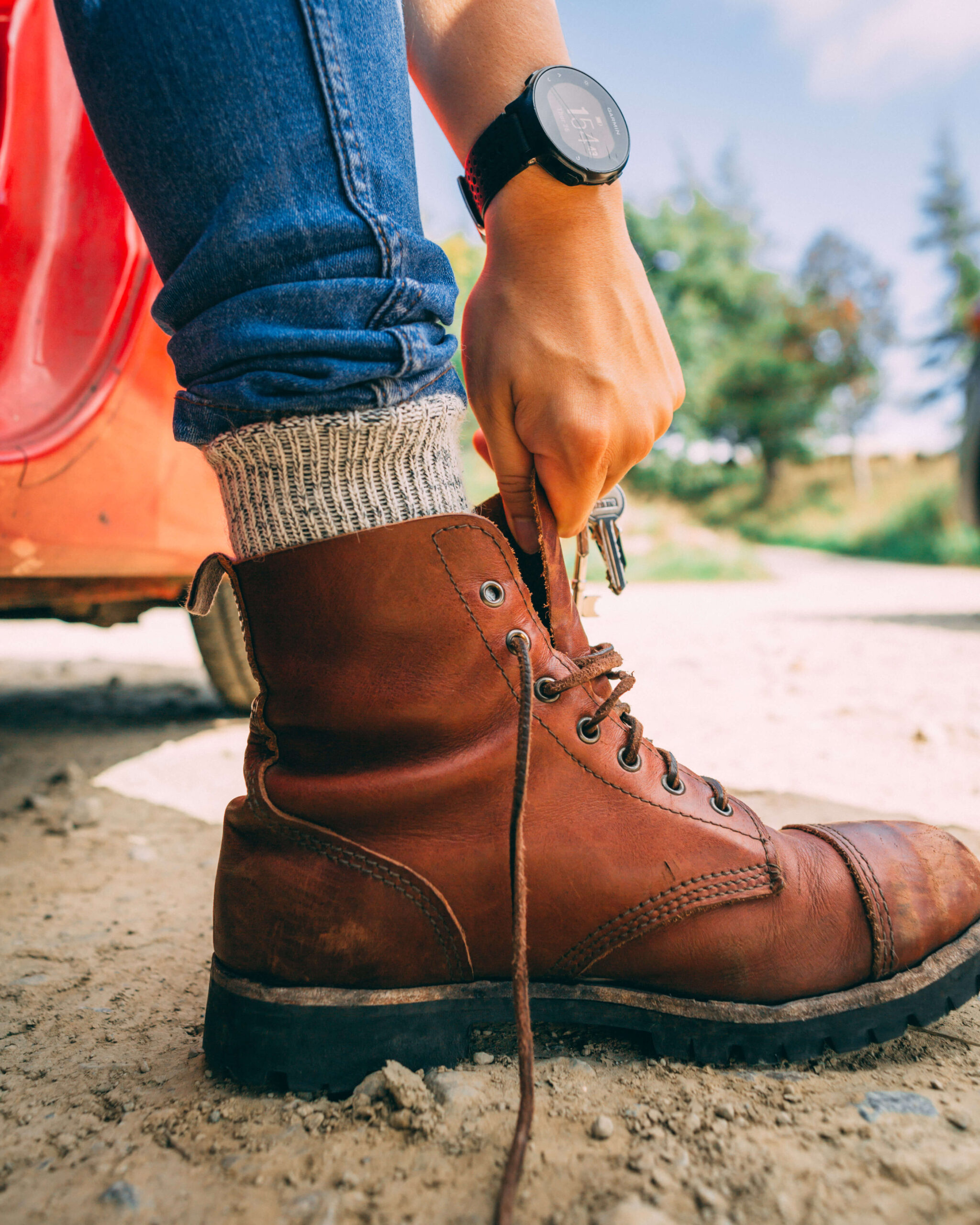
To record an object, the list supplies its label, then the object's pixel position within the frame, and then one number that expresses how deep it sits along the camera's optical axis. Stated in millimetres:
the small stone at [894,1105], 352
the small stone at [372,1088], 363
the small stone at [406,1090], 354
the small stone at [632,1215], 306
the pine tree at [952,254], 21033
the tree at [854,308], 19365
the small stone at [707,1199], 315
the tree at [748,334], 16609
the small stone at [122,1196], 319
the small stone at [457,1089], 360
